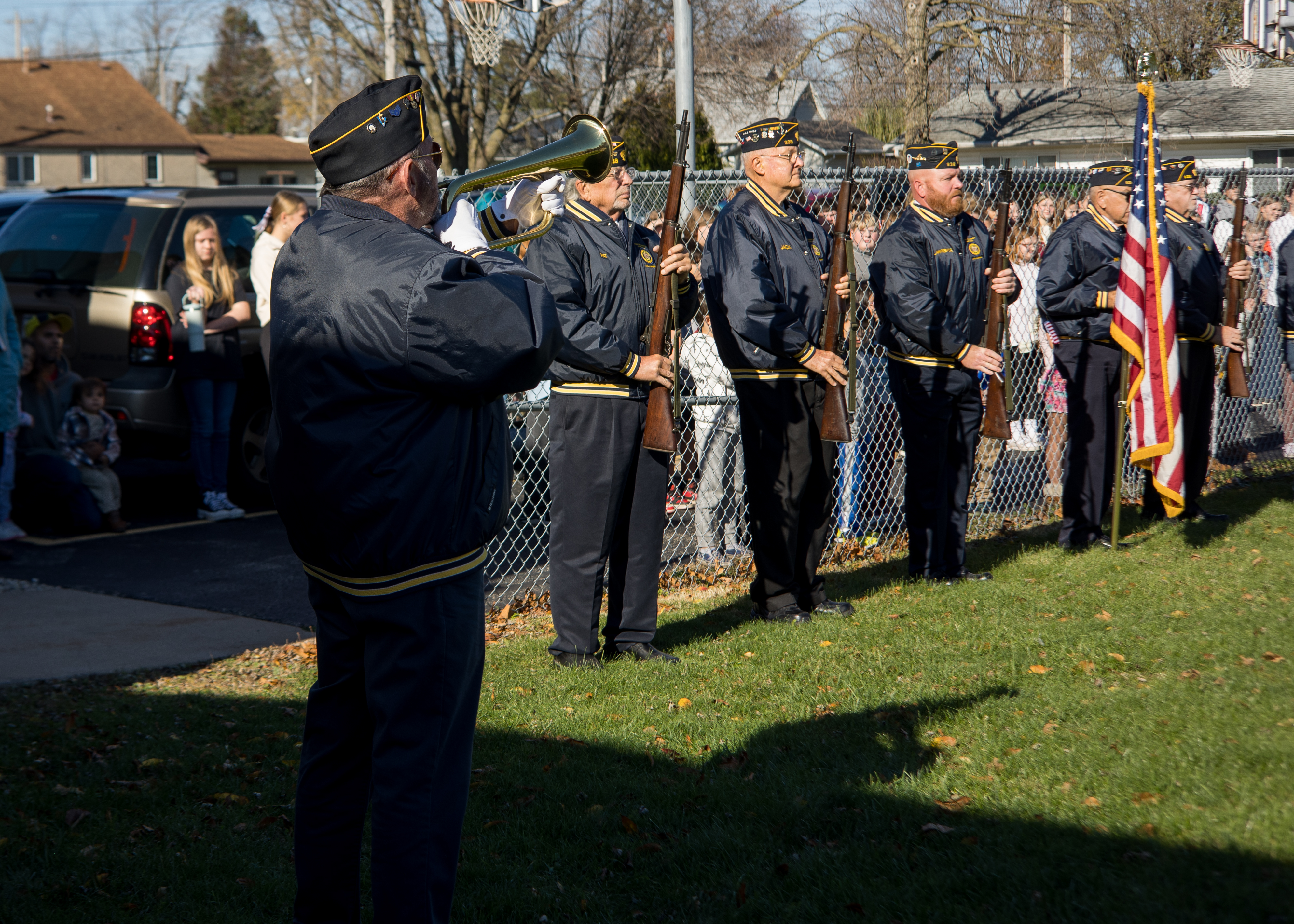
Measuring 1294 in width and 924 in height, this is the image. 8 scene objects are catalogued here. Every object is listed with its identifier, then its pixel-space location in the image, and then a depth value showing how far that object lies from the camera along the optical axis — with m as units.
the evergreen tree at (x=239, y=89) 68.00
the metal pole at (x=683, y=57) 10.27
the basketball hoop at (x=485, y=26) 19.27
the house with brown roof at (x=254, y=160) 57.72
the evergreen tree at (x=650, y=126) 29.61
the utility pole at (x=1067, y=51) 23.03
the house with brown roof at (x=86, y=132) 51.81
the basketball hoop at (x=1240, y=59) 22.94
